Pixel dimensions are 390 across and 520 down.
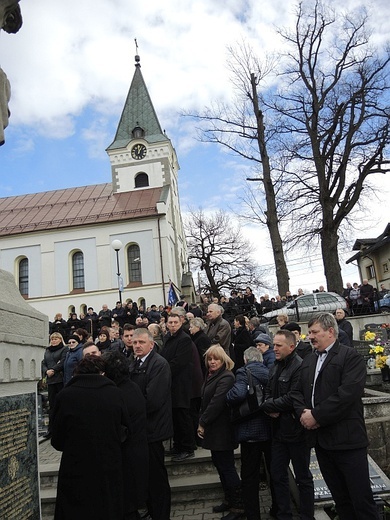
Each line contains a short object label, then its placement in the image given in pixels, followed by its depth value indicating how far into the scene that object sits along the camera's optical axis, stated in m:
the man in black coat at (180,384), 6.01
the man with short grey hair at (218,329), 7.76
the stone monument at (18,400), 2.95
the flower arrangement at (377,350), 8.70
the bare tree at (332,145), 18.92
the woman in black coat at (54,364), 8.58
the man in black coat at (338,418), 3.78
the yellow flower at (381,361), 8.59
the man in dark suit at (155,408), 4.66
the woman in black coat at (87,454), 3.47
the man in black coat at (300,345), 6.82
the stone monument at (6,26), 3.27
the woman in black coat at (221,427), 5.01
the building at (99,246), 33.94
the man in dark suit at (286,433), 4.50
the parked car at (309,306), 16.77
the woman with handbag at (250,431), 4.70
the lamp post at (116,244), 20.34
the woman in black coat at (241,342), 8.24
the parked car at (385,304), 19.13
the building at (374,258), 35.50
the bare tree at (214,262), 42.50
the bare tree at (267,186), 17.95
